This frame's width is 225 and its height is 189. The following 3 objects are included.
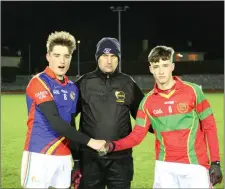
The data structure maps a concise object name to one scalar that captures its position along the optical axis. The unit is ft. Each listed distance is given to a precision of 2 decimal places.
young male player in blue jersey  12.79
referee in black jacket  14.88
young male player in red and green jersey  12.63
